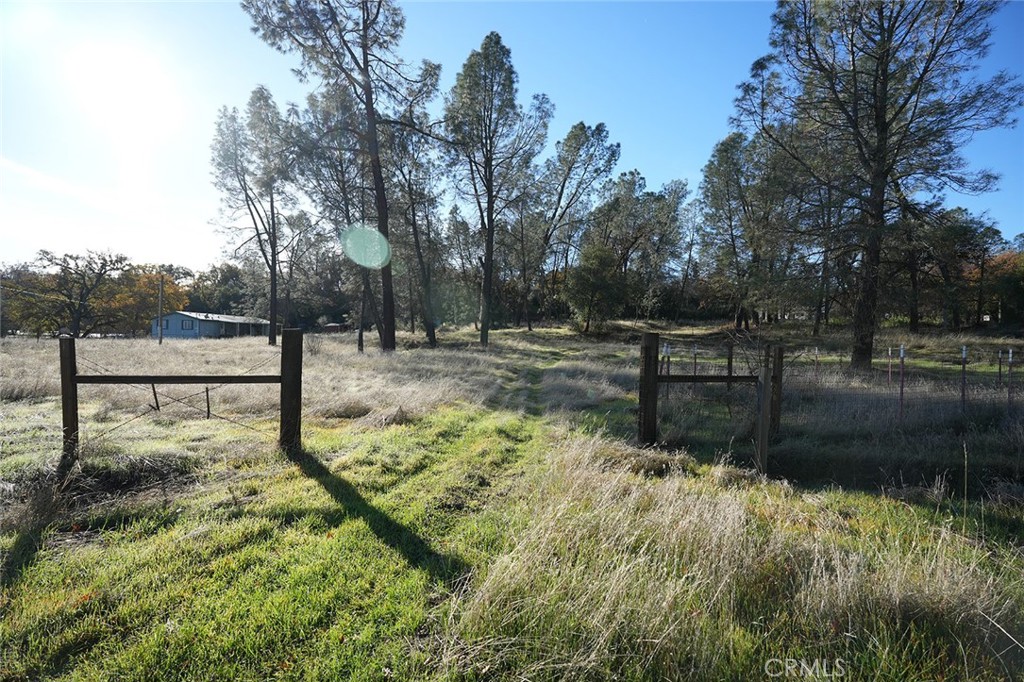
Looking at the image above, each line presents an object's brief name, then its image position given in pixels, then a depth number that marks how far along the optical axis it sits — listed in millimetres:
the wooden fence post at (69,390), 4652
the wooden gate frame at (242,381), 4613
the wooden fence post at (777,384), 6539
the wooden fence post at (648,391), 6168
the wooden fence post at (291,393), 5215
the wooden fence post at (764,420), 5492
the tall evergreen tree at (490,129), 23031
